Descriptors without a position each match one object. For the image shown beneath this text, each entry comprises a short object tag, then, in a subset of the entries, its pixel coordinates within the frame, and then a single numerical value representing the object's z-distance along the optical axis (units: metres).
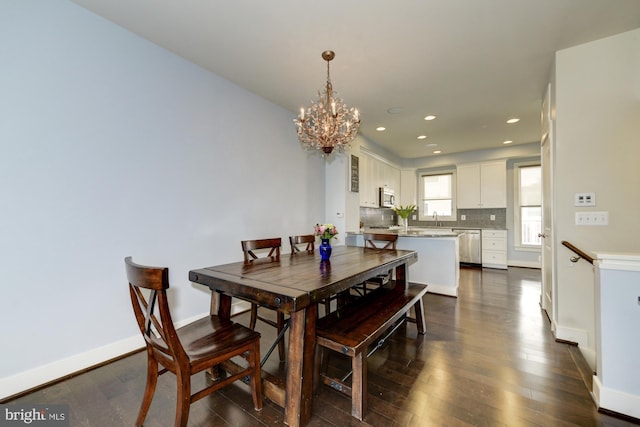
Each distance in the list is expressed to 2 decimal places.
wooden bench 1.54
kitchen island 3.82
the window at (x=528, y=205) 5.86
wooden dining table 1.44
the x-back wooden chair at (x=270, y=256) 2.22
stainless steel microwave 5.84
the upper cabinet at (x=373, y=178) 5.14
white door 2.72
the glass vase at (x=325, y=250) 2.32
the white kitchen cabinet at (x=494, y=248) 5.79
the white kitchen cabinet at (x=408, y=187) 7.14
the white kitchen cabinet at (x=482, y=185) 6.04
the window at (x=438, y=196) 6.80
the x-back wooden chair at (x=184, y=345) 1.19
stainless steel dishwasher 6.00
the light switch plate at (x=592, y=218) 2.33
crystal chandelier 2.44
